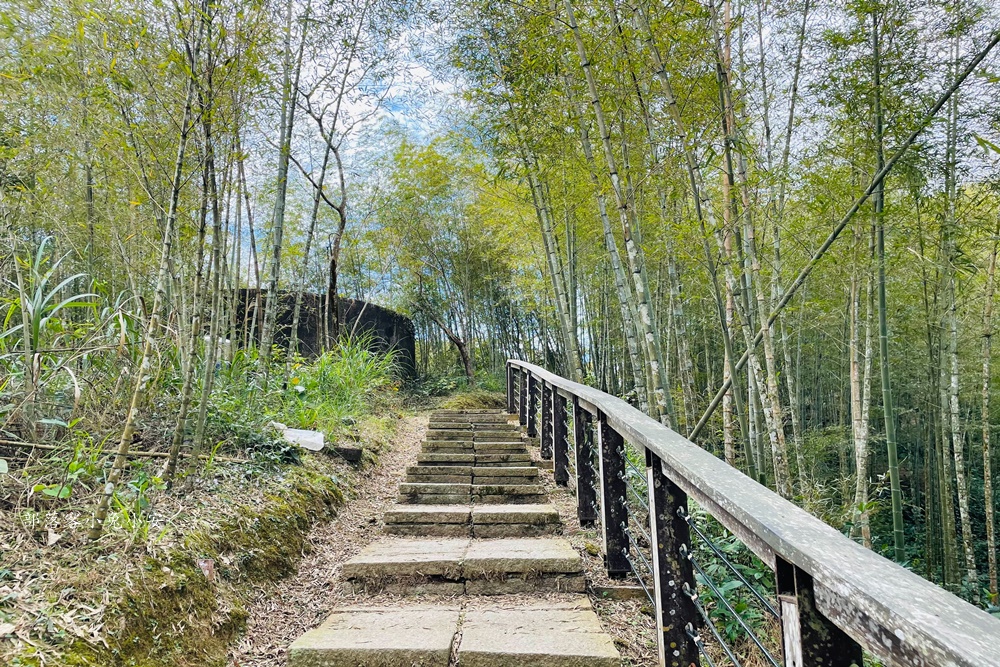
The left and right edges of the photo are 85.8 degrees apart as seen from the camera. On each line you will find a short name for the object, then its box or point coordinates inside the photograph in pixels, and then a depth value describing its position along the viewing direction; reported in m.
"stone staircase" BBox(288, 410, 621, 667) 1.62
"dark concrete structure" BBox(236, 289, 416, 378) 7.88
